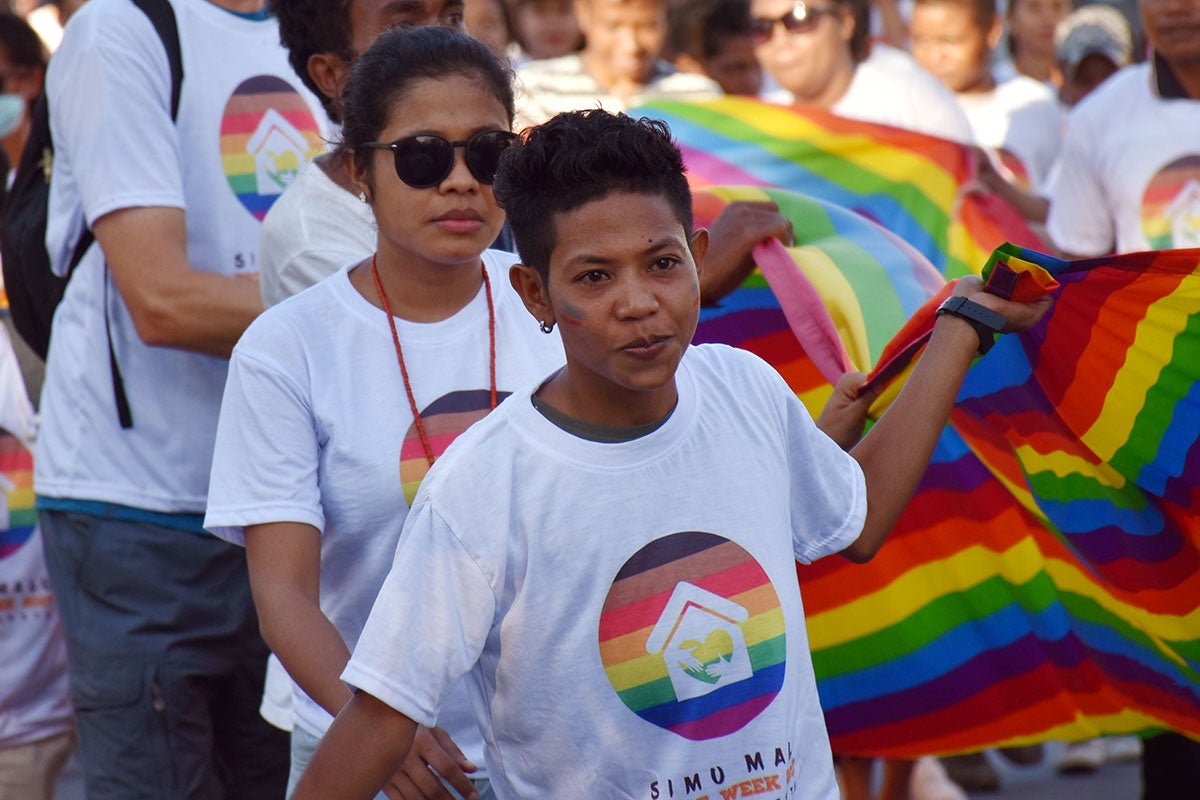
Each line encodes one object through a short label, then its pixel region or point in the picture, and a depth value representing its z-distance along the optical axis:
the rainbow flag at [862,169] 10.12
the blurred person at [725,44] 16.09
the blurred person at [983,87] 16.44
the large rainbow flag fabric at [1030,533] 6.23
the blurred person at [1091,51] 18.52
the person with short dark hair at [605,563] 4.67
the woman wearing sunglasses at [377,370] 5.41
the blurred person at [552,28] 17.28
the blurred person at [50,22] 19.39
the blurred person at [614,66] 14.05
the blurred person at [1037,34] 20.53
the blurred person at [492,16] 16.61
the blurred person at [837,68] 12.64
